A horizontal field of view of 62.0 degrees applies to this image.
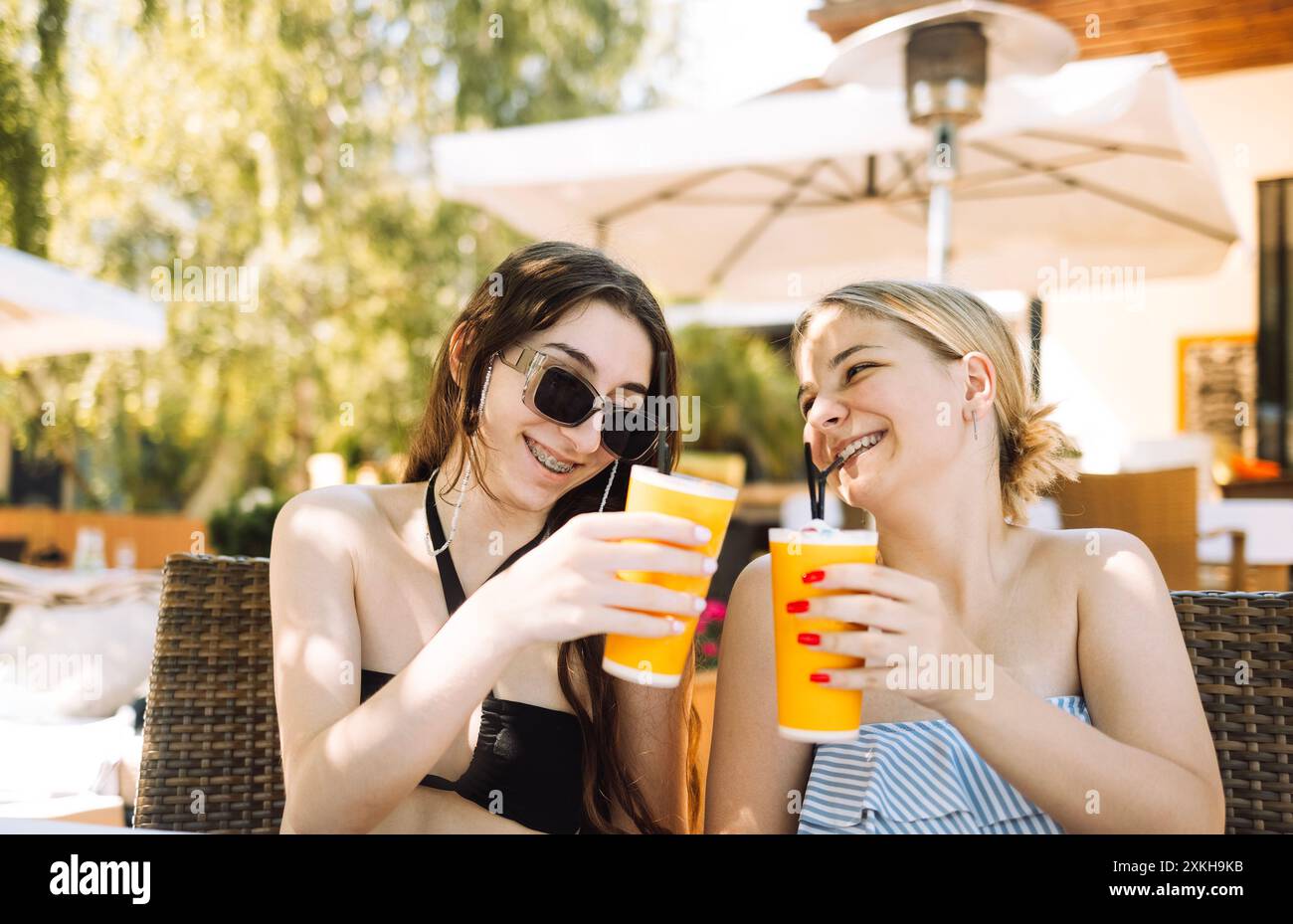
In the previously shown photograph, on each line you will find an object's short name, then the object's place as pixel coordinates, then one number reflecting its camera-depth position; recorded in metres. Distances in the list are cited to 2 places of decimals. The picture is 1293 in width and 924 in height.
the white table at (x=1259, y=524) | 4.58
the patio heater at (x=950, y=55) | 4.09
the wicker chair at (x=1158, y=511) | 4.05
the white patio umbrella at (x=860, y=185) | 4.45
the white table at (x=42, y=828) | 1.00
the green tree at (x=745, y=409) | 14.26
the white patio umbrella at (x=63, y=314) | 5.07
